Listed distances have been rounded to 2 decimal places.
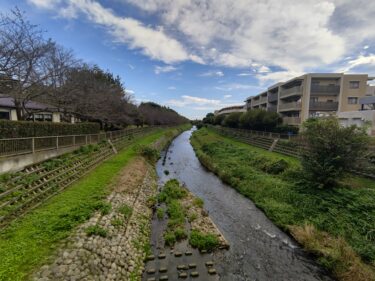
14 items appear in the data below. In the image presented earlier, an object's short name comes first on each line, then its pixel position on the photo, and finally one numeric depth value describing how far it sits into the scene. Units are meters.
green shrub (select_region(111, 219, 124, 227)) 7.50
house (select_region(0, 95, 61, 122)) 19.67
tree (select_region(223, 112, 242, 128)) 43.31
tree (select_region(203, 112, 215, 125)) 81.75
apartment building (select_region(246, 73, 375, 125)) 31.05
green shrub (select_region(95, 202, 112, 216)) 7.87
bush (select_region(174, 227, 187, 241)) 7.95
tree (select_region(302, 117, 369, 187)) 10.30
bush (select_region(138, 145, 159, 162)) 20.86
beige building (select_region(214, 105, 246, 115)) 98.00
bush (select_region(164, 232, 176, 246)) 7.62
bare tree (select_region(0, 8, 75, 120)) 12.58
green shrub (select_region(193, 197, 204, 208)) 11.08
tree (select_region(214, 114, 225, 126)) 65.00
